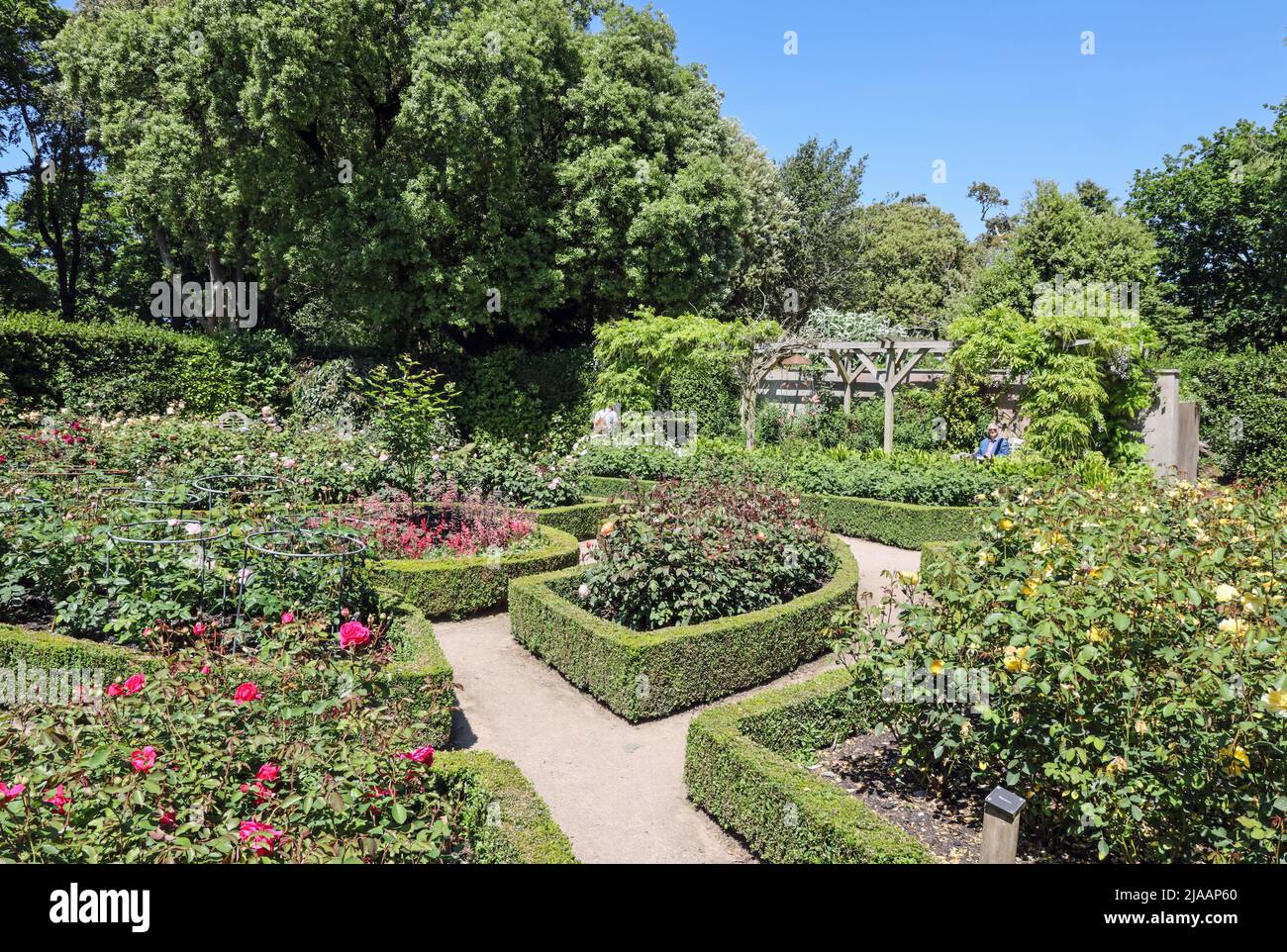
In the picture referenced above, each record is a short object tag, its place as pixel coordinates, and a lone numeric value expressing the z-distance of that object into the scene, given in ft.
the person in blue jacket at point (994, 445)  39.52
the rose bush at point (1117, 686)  8.76
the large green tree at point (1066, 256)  64.90
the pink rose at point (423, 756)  9.40
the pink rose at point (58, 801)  7.38
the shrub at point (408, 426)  27.81
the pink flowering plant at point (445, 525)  25.59
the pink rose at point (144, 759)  7.85
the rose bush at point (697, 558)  19.24
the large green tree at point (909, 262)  100.73
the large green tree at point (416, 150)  45.14
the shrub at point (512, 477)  31.32
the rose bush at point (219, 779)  7.48
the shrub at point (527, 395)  54.95
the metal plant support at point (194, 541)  15.02
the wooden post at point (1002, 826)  9.33
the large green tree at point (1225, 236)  72.23
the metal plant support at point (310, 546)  15.25
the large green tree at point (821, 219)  87.15
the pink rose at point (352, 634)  11.89
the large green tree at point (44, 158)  61.52
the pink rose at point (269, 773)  8.19
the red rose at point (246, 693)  9.21
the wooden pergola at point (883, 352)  44.60
